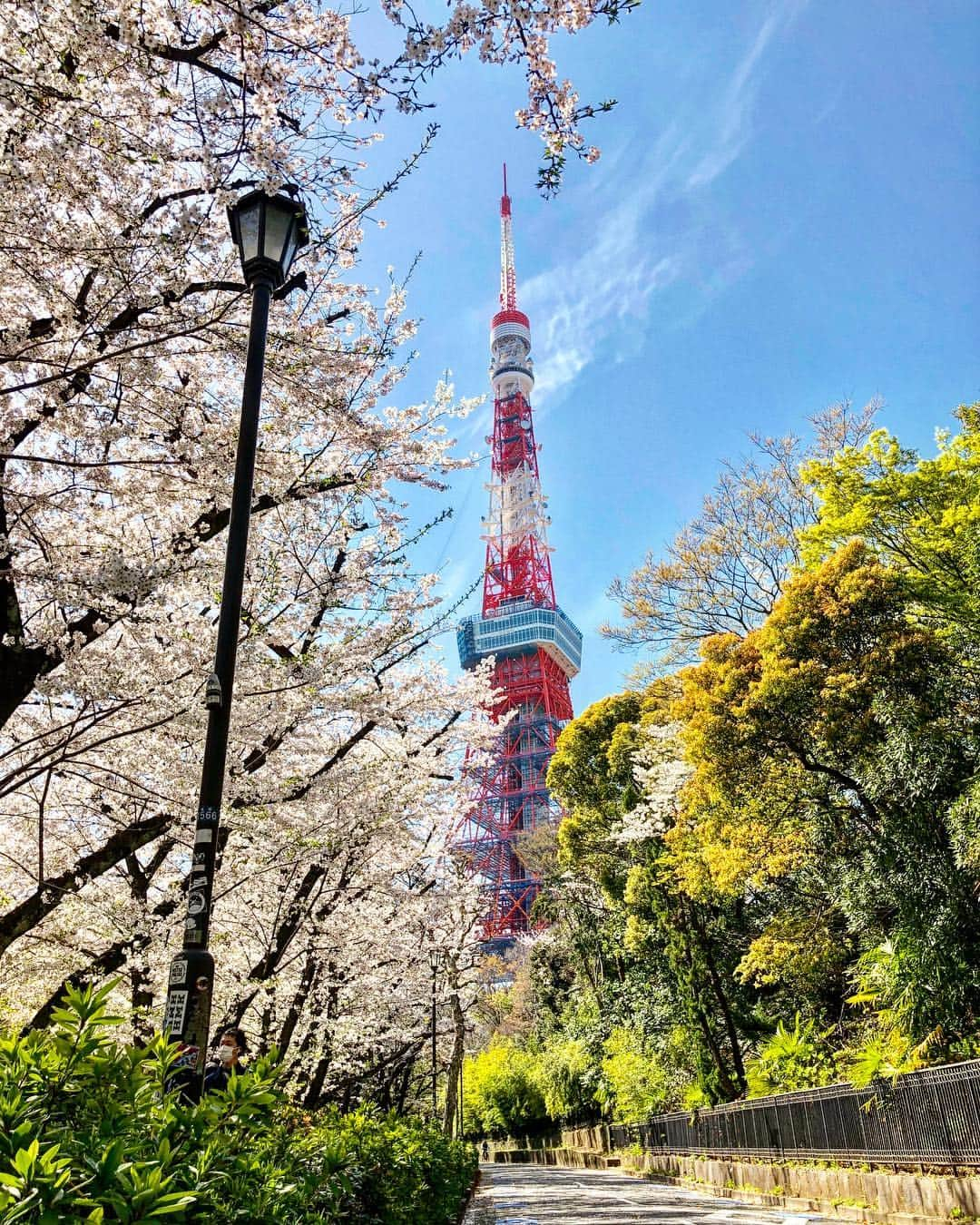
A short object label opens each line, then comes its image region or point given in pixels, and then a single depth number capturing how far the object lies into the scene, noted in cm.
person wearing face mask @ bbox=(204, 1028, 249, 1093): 449
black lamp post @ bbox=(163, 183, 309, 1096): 325
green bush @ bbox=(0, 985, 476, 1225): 153
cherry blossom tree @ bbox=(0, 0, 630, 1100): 360
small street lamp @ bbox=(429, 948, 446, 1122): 1734
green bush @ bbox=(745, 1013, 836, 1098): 1336
